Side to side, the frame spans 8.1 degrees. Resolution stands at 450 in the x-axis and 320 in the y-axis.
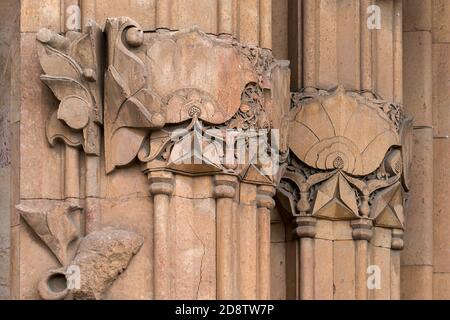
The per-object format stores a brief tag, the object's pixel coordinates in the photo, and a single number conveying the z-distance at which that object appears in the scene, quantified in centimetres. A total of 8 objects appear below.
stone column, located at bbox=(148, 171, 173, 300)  1933
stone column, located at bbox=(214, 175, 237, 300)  1945
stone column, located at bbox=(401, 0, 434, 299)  2170
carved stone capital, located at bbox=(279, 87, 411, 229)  2100
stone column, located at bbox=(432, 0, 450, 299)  2178
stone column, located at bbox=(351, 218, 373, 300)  2108
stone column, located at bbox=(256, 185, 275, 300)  1980
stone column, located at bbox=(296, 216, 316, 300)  2089
